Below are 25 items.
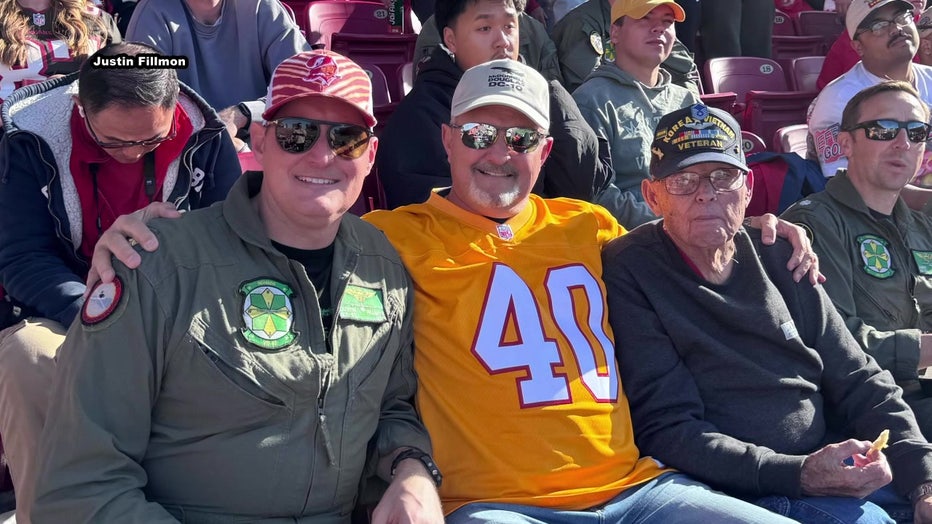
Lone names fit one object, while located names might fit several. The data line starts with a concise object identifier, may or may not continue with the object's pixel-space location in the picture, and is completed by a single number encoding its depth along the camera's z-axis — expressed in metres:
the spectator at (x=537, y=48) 5.68
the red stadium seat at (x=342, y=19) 6.70
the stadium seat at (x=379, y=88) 5.68
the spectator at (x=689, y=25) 7.15
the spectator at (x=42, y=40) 4.25
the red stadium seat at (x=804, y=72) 7.18
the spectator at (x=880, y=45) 5.02
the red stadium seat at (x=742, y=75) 6.79
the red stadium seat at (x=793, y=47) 8.31
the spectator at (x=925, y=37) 6.25
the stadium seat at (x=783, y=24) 8.93
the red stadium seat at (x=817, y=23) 8.77
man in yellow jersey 2.54
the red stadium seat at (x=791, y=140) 5.38
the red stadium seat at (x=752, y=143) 5.25
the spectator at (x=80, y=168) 2.84
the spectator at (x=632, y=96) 3.95
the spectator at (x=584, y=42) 5.68
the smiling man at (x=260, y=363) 2.15
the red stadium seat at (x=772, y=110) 6.21
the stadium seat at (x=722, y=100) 5.57
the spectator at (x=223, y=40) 4.55
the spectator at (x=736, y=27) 7.41
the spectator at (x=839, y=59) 6.20
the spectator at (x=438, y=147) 3.59
